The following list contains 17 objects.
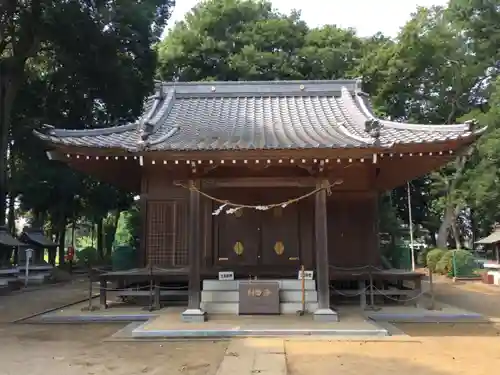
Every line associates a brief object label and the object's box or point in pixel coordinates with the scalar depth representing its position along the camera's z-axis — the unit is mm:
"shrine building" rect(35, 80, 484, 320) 10047
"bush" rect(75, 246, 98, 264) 35406
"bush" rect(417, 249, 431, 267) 33700
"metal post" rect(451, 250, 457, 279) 25156
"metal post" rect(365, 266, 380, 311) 12000
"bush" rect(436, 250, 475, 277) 25250
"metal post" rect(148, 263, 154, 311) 12125
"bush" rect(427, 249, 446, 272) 28775
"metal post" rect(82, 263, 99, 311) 12428
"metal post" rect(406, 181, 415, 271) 28766
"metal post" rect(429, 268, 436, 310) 12112
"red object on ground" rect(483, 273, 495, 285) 22859
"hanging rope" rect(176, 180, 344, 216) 10516
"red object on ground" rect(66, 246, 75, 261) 30838
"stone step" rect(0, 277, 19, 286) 19191
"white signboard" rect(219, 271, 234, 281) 11594
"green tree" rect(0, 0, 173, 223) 21375
